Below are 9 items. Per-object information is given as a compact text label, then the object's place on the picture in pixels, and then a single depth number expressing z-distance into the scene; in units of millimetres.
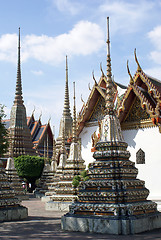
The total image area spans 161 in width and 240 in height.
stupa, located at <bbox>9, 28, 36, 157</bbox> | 42716
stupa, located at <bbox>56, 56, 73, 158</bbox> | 37122
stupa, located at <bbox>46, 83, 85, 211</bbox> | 14461
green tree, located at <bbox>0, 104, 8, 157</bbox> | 15578
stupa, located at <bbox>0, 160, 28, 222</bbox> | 10090
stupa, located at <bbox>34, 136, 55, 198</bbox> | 26781
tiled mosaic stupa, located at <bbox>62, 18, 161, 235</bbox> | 7306
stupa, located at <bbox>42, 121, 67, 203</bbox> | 18428
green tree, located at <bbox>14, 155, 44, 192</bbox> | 35594
